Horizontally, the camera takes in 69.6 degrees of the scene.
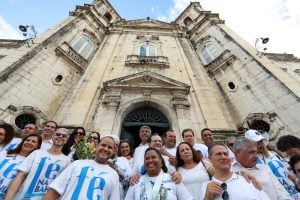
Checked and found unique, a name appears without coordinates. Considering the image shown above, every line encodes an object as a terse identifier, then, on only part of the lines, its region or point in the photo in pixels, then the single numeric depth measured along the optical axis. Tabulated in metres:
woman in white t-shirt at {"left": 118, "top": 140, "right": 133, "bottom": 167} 5.22
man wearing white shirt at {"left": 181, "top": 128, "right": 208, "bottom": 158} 5.16
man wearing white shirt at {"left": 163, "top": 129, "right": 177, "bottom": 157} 5.07
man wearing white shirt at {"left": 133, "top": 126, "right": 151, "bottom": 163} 4.90
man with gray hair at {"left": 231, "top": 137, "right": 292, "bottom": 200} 3.04
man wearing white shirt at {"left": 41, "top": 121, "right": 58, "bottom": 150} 5.01
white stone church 9.80
